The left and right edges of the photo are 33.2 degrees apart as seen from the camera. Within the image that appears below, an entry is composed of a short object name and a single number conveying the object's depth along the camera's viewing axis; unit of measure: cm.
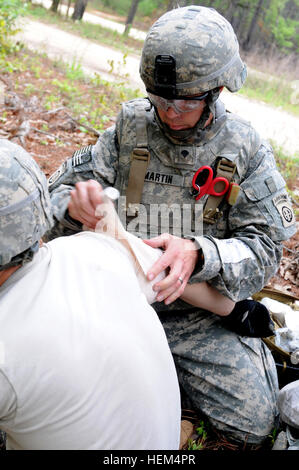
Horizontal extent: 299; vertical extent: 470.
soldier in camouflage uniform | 243
